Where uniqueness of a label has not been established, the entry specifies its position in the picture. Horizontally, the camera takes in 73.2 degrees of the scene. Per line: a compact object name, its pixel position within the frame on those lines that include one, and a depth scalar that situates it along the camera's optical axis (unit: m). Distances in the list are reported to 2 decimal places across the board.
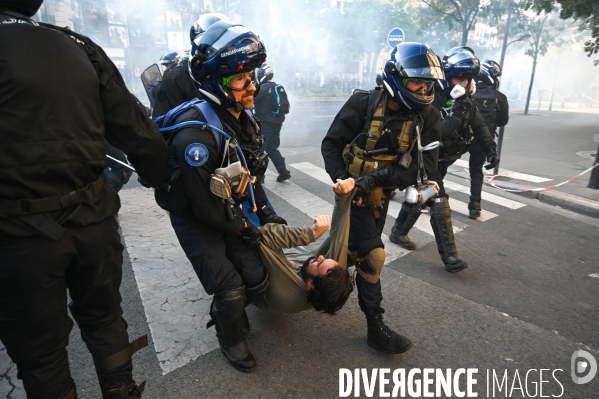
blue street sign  9.11
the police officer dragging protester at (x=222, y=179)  2.22
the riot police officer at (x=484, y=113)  5.67
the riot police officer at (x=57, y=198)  1.53
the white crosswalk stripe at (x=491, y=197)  6.67
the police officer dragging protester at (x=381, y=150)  2.79
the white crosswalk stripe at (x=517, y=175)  8.46
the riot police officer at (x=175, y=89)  4.27
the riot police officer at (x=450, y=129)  4.16
